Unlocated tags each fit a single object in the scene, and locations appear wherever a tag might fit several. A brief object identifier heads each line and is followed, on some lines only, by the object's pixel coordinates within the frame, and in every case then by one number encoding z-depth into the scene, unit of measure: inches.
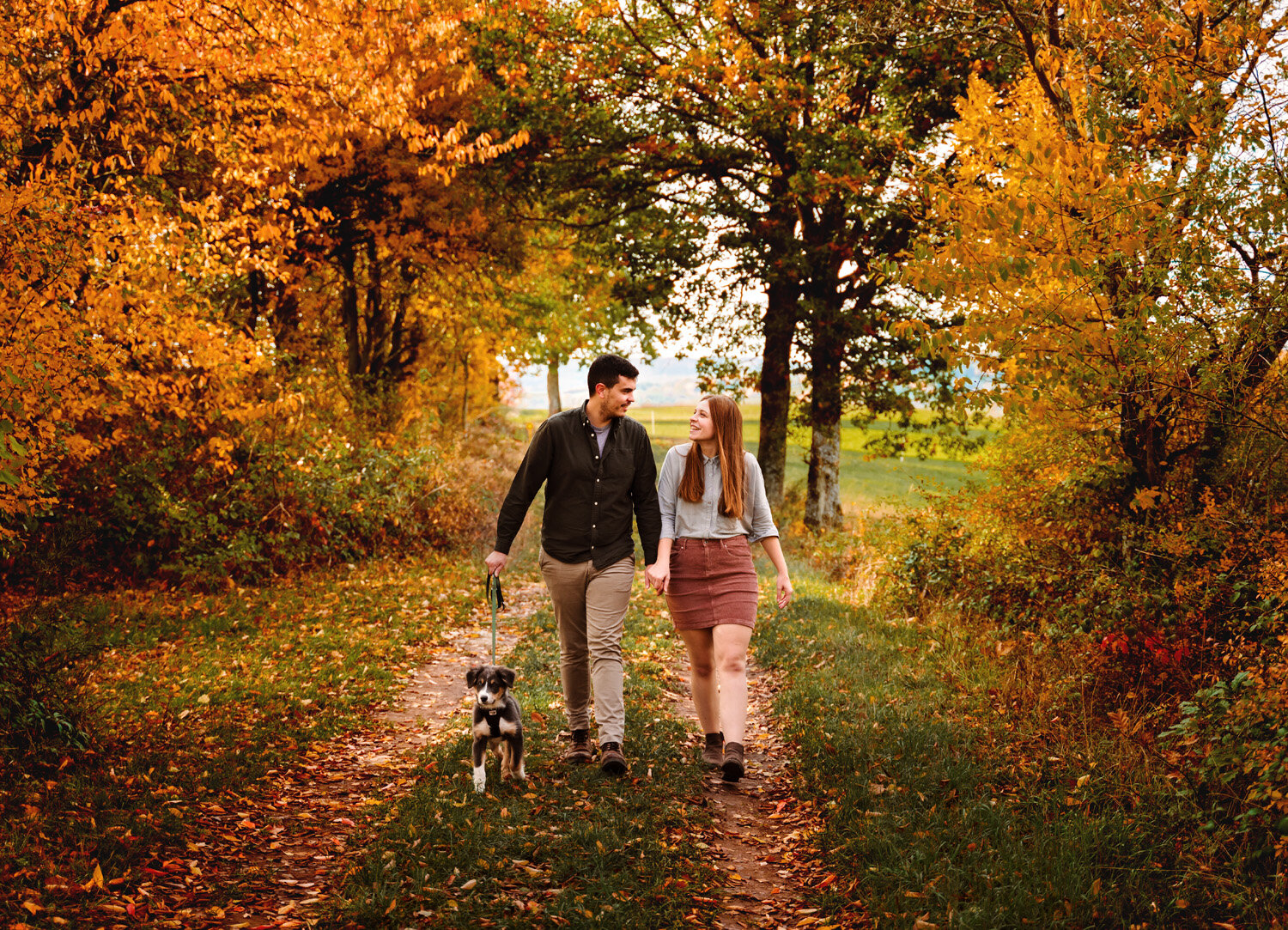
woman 221.9
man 220.7
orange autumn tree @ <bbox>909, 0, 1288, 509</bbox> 195.0
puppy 206.5
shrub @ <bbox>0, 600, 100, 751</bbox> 209.8
